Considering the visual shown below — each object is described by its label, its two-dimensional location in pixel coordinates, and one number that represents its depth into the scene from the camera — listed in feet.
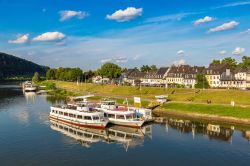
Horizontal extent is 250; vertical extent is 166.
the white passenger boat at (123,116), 292.61
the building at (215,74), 538.06
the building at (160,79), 619.87
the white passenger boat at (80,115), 288.10
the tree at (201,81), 474.90
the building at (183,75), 579.19
